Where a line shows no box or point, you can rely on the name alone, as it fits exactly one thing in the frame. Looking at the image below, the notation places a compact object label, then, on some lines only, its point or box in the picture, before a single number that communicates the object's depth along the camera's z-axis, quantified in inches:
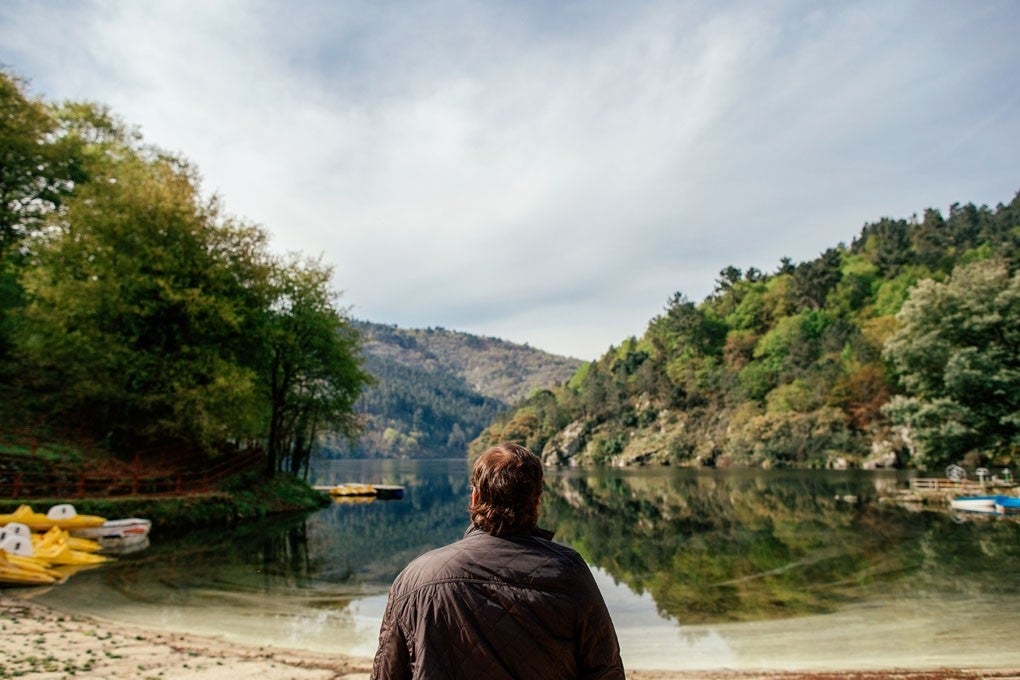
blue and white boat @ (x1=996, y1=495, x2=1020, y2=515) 1141.1
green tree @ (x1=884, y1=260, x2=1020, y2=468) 1321.4
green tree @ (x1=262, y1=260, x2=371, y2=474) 1433.3
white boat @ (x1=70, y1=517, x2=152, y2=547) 761.0
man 96.4
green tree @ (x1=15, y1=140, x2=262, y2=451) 1041.5
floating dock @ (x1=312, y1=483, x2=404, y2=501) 1936.5
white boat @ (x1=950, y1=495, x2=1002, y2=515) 1168.2
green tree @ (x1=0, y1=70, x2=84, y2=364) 1242.0
